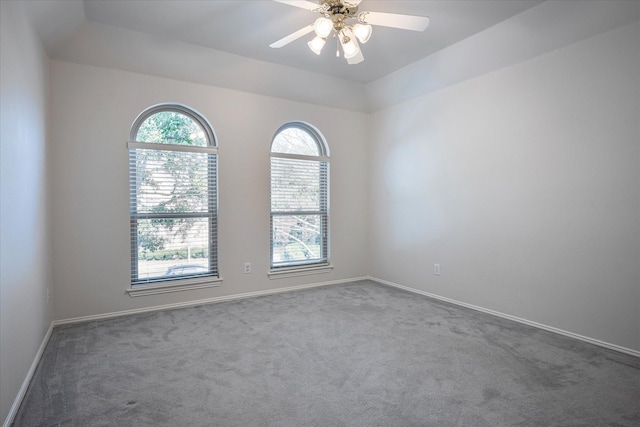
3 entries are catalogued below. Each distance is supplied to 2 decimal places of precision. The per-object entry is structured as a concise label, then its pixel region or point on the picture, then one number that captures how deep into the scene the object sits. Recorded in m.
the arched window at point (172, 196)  3.64
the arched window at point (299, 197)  4.50
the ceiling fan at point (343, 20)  2.22
